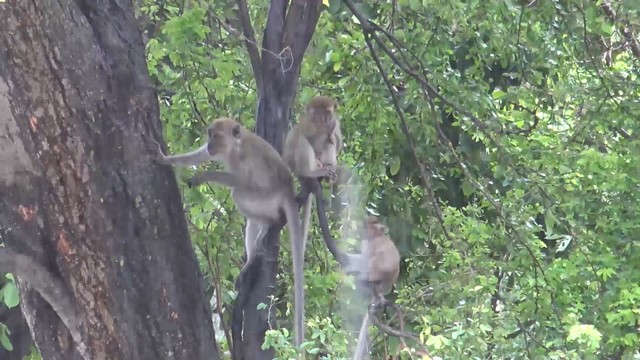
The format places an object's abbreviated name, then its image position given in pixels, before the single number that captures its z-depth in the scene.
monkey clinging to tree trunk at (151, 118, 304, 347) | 9.22
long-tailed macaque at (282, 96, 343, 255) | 9.83
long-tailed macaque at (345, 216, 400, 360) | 9.32
